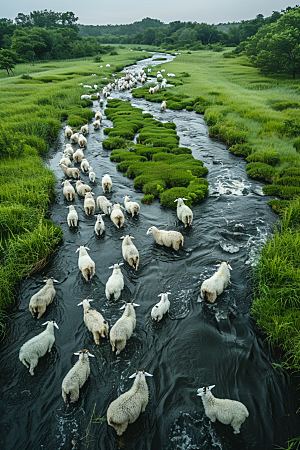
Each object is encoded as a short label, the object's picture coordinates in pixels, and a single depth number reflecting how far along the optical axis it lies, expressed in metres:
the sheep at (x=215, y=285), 9.19
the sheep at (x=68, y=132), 25.50
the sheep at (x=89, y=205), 14.47
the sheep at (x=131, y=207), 14.42
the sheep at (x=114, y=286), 9.48
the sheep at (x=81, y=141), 23.47
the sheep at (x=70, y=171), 18.27
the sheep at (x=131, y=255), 10.91
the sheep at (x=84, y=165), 19.45
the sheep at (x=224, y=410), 6.02
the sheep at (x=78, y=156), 20.77
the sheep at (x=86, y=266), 10.33
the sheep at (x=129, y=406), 5.93
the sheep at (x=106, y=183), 16.92
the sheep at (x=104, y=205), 14.47
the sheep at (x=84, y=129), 26.70
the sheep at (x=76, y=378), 6.54
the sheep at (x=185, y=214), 13.45
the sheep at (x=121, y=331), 7.70
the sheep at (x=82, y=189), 16.38
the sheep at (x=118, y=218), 13.38
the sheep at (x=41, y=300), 8.88
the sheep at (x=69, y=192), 15.94
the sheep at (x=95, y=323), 8.01
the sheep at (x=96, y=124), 28.33
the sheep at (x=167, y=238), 11.88
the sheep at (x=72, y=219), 13.57
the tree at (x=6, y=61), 53.88
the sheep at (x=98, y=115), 30.56
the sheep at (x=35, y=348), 7.27
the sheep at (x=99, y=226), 12.97
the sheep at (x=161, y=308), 8.61
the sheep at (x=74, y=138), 24.38
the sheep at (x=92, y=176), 18.01
